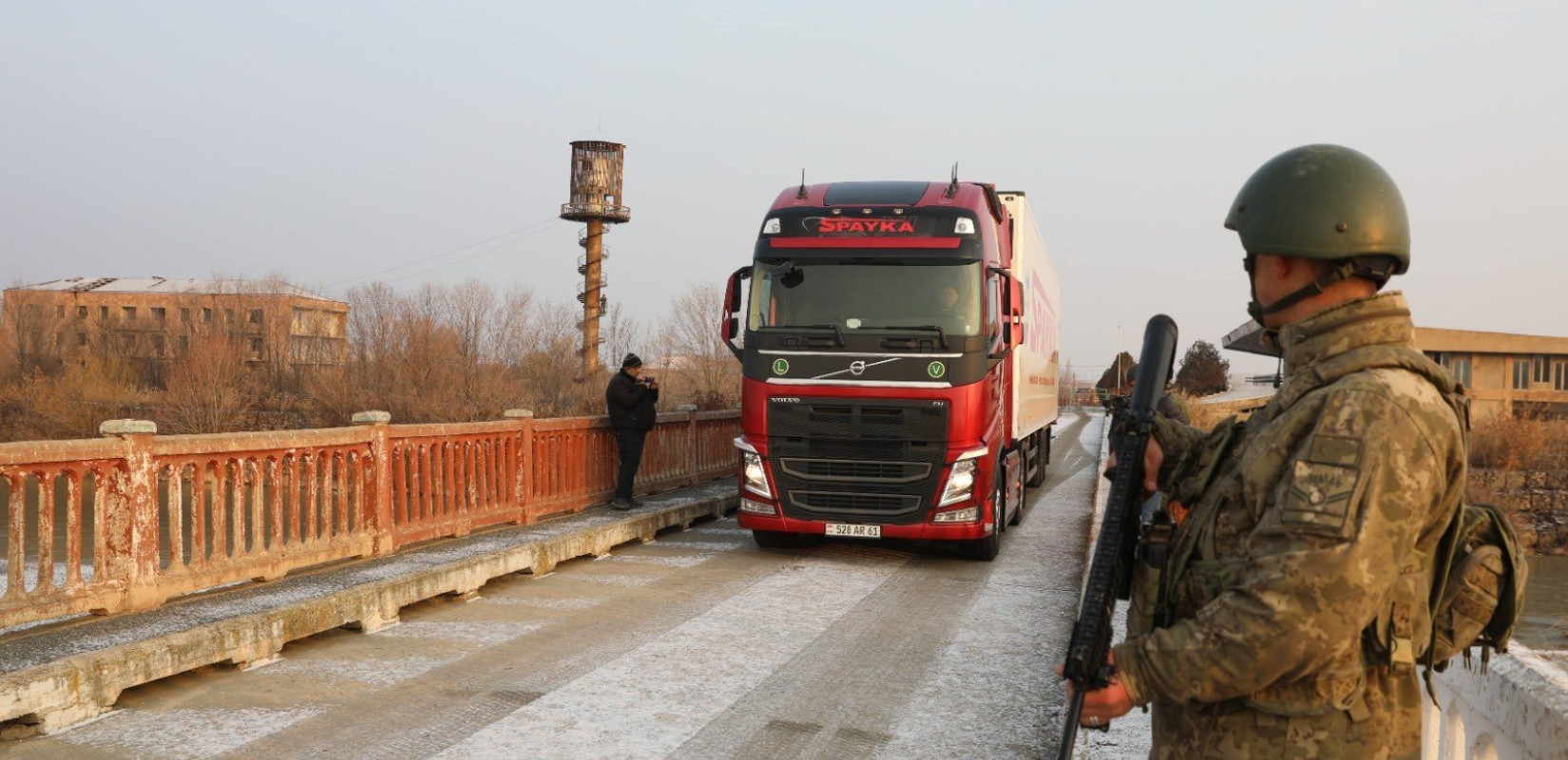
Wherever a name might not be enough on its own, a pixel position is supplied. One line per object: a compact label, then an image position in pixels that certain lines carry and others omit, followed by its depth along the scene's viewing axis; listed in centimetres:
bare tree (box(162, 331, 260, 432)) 4684
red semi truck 1088
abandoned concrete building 6431
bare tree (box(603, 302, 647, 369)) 7594
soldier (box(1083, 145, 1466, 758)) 211
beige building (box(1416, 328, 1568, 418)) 5841
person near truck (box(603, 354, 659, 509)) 1395
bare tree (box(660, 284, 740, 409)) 5210
